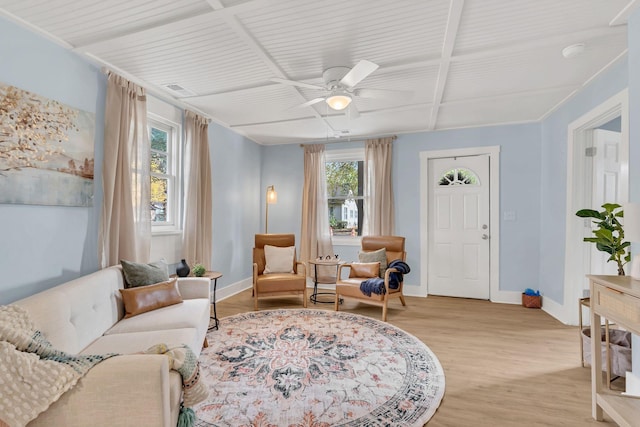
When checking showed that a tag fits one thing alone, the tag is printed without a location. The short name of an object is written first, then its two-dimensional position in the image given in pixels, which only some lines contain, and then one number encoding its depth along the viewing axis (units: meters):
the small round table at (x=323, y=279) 4.20
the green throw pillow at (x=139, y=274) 2.55
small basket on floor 4.05
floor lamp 4.94
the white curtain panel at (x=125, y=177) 2.70
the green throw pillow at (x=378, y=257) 4.12
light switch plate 4.32
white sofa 1.13
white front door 4.50
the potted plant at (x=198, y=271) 3.18
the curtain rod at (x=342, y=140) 4.84
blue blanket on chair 3.61
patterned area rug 1.85
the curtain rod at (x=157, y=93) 2.76
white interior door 3.28
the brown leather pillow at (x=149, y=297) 2.39
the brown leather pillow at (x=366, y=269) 4.02
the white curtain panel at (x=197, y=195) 3.72
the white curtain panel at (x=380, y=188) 4.77
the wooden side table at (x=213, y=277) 3.26
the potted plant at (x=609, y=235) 2.00
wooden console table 1.55
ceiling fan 2.54
